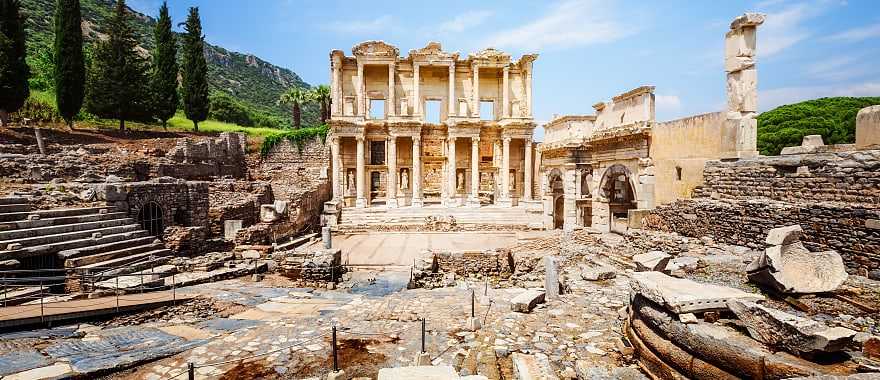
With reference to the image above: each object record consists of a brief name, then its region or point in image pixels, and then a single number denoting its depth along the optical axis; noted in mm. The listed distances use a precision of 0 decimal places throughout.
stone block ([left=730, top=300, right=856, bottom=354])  4086
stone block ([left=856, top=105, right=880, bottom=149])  9377
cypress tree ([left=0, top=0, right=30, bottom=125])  25578
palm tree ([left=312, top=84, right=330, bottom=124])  43947
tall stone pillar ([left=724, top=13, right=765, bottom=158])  11477
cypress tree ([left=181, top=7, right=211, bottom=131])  39125
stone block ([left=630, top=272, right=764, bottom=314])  5273
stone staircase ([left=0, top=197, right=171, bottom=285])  11109
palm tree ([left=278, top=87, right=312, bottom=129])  45812
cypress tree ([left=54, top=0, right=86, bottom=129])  29531
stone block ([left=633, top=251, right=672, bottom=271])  9320
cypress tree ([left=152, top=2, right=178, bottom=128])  36812
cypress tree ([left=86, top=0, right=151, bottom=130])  32656
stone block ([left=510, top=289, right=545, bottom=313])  8367
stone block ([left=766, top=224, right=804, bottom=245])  6781
